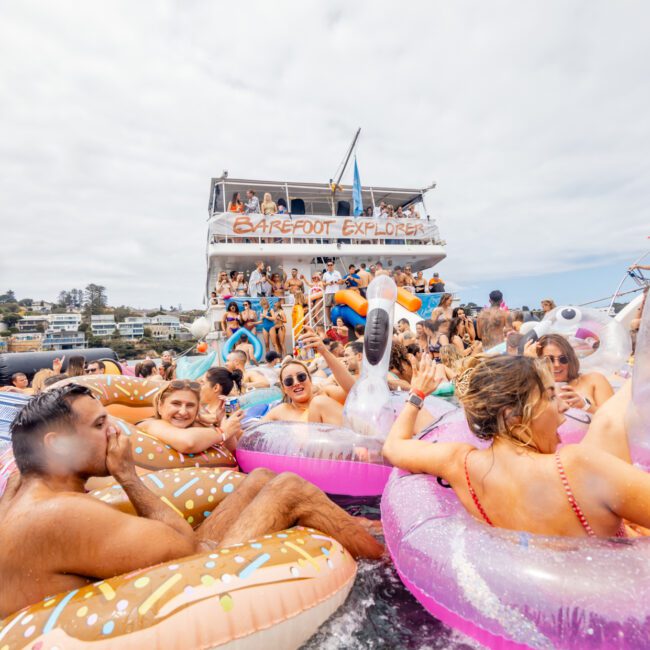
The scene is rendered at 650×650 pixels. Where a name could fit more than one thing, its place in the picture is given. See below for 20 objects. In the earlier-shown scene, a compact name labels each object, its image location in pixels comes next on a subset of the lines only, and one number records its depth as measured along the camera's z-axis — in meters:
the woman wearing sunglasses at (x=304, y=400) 3.69
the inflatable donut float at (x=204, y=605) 1.47
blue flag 17.03
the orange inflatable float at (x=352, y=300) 11.54
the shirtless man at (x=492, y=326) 6.23
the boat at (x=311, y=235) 14.91
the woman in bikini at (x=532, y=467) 1.48
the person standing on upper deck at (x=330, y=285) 13.10
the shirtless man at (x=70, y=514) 1.49
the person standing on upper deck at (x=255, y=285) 13.92
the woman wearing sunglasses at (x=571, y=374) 3.00
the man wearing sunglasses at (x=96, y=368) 6.43
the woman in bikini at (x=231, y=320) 11.33
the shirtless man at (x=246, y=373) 6.77
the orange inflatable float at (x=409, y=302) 11.86
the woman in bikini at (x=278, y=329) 11.95
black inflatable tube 9.53
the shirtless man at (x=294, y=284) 13.90
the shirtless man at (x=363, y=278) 12.95
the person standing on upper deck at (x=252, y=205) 15.64
